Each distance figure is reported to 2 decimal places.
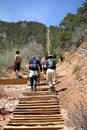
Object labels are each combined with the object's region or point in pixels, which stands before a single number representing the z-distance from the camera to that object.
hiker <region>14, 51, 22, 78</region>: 10.24
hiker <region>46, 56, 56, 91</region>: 8.42
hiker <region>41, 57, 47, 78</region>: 9.80
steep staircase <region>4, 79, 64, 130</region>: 6.05
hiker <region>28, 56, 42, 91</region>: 8.31
